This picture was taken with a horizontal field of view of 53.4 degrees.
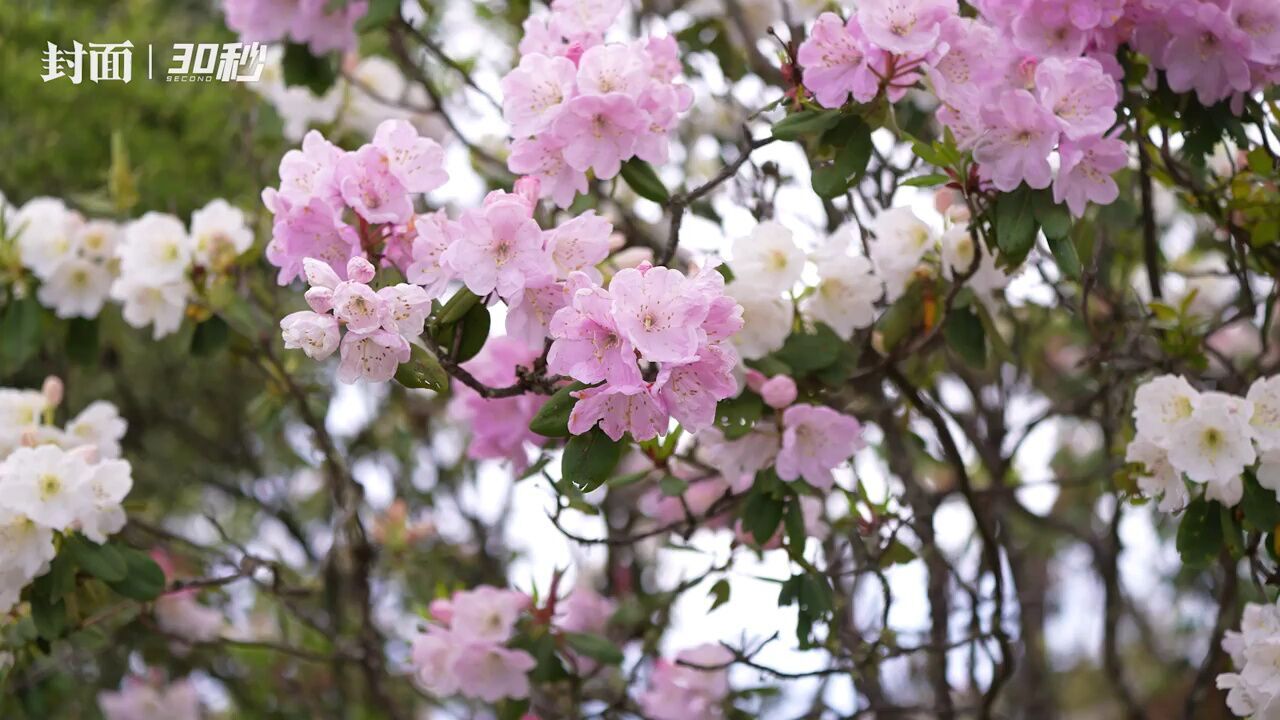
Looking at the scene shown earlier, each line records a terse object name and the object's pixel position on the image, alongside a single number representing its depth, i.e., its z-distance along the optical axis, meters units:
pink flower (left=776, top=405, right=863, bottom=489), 1.64
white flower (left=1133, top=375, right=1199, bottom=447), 1.57
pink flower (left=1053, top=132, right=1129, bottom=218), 1.45
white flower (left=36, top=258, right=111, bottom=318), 2.16
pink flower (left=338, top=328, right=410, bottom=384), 1.24
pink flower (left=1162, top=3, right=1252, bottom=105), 1.56
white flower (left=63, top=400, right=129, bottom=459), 1.94
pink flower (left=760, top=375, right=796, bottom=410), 1.62
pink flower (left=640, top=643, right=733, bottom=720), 2.08
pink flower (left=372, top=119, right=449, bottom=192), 1.42
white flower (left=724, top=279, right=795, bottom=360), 1.68
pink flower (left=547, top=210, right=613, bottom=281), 1.35
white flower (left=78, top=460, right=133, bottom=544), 1.75
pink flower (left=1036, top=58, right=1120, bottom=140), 1.42
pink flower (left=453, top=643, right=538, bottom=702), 1.86
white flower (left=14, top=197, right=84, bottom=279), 2.12
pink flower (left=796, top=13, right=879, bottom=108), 1.46
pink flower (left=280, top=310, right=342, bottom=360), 1.22
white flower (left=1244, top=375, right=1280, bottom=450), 1.53
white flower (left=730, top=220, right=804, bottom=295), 1.70
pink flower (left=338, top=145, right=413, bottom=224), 1.38
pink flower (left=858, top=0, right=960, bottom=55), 1.41
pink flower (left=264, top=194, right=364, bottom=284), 1.38
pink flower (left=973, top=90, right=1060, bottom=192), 1.42
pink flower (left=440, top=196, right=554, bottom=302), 1.31
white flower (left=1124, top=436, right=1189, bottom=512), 1.59
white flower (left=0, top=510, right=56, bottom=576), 1.68
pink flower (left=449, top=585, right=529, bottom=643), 1.86
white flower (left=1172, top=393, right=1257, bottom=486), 1.50
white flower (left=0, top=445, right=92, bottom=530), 1.66
